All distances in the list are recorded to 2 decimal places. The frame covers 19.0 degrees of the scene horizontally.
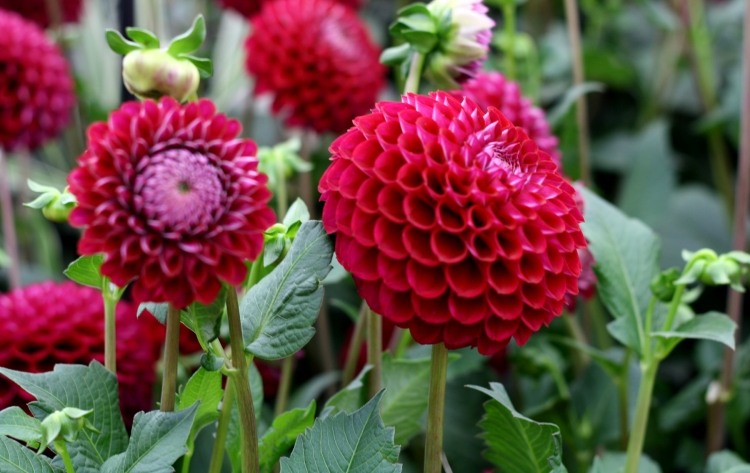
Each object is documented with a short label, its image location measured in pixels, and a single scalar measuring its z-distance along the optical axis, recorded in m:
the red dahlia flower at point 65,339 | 0.93
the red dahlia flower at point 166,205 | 0.74
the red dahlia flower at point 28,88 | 1.10
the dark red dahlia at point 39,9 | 1.39
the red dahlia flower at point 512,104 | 1.06
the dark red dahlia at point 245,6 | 1.37
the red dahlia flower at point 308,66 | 1.19
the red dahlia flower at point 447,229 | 0.78
